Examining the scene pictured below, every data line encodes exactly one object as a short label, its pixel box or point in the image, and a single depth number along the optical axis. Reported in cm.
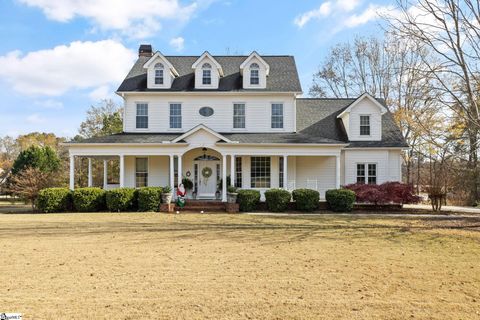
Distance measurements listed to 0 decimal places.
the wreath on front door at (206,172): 2392
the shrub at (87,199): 2031
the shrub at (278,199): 2033
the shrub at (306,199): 2038
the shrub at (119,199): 2016
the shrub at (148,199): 2011
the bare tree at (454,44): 1374
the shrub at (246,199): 2048
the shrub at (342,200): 2020
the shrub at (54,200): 2017
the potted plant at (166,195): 2048
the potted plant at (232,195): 2049
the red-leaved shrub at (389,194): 2080
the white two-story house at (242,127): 2373
